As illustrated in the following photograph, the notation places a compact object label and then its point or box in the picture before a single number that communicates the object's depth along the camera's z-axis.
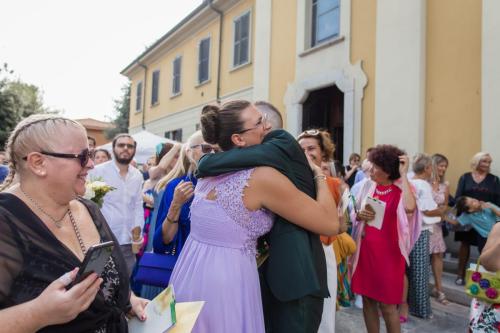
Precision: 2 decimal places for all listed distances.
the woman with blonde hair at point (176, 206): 2.48
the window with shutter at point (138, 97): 20.53
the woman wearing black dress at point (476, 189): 5.41
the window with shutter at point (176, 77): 16.31
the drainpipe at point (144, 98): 19.66
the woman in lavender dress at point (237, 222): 1.75
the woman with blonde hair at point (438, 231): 5.23
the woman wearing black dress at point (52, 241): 1.20
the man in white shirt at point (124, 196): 4.66
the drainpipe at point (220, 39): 13.40
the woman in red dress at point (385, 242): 3.39
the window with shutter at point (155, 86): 18.50
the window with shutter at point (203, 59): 14.29
